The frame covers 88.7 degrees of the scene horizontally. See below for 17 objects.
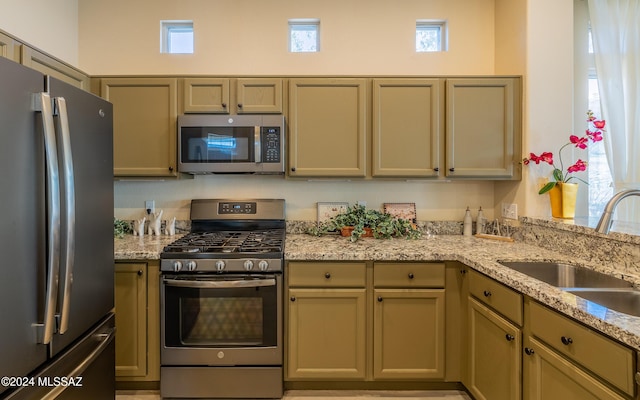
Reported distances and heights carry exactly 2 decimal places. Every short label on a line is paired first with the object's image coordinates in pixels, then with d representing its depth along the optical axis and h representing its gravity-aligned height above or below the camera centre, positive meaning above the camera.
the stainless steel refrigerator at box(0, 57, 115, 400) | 1.00 -0.13
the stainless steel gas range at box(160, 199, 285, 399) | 2.01 -0.79
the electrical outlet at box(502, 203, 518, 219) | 2.49 -0.09
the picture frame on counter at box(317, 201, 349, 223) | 2.74 -0.10
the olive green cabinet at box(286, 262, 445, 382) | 2.08 -0.77
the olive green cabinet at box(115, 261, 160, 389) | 2.07 -0.78
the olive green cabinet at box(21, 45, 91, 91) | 1.83 +0.81
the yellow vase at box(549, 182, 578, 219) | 2.22 +0.00
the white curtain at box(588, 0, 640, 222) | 2.49 +0.86
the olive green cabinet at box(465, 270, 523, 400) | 1.55 -0.75
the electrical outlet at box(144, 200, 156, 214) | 2.73 -0.07
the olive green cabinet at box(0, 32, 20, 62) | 1.67 +0.78
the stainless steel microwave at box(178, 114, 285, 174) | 2.35 +0.39
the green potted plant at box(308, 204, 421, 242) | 2.47 -0.22
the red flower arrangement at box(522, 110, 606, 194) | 2.16 +0.27
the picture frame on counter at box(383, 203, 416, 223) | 2.75 -0.10
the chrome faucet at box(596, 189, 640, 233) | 1.57 -0.08
